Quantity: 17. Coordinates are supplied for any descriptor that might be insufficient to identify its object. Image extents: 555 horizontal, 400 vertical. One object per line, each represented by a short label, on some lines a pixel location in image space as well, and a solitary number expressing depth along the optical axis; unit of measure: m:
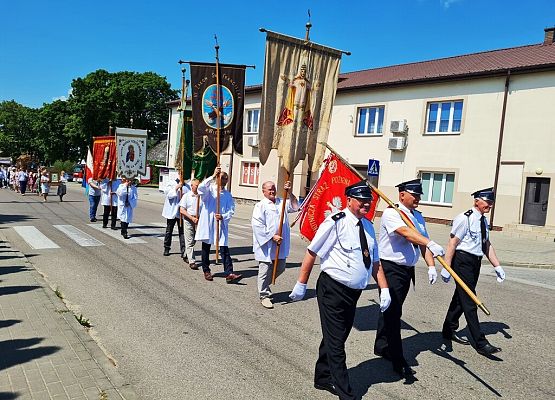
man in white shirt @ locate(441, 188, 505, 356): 5.15
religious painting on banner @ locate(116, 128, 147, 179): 13.80
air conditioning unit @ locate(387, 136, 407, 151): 22.22
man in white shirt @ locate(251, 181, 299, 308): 6.57
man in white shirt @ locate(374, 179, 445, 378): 4.32
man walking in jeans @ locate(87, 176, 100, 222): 14.59
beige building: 18.47
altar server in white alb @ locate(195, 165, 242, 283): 7.91
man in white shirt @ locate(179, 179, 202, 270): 8.84
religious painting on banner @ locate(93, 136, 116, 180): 14.06
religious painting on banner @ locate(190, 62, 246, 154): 9.29
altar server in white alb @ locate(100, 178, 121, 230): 13.61
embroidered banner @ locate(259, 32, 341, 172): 7.51
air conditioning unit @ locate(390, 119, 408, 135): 21.98
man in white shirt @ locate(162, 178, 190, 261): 9.80
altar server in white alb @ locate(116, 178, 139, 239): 12.05
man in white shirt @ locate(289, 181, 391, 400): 3.68
